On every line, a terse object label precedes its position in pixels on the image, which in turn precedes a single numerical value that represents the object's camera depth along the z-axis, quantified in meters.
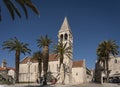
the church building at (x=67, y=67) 33.15
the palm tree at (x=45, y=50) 21.07
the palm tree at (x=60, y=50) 23.98
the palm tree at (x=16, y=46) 25.33
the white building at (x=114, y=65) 34.65
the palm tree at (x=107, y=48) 27.45
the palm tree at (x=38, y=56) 29.63
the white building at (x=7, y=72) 38.86
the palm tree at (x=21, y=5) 9.93
